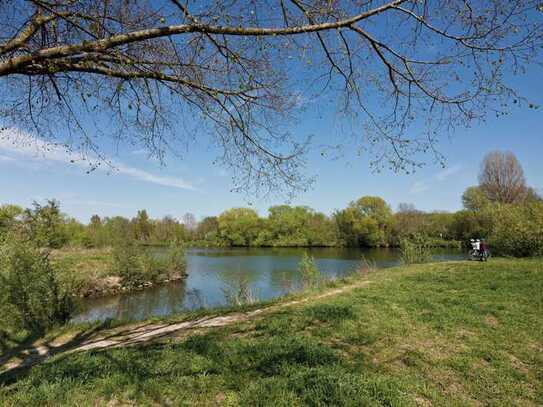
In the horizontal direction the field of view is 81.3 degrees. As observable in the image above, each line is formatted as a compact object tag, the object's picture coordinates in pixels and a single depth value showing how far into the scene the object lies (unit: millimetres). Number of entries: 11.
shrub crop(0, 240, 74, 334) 8445
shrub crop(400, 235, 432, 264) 17672
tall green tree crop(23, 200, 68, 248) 10914
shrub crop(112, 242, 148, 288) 22172
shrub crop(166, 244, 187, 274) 25438
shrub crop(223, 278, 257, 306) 10707
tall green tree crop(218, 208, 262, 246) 76438
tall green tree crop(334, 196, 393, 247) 57781
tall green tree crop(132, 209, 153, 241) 82994
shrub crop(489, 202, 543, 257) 17094
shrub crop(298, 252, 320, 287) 12577
